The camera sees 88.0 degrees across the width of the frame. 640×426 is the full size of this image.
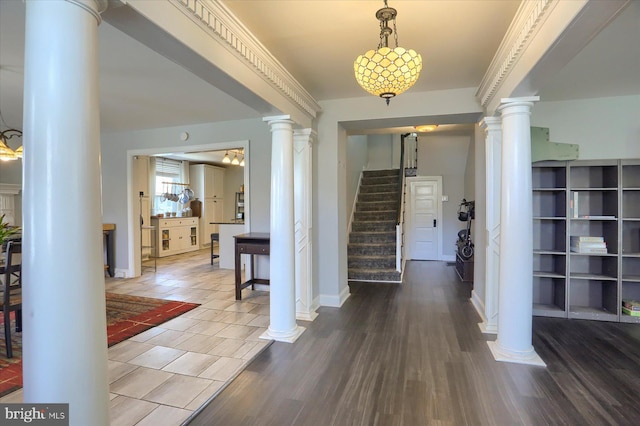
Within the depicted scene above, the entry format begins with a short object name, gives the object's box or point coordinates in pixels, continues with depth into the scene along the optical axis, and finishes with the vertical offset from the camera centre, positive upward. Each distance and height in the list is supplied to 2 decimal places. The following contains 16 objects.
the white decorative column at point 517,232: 2.79 -0.20
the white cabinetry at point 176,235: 8.25 -0.68
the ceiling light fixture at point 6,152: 4.19 +0.76
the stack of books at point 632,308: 3.71 -1.14
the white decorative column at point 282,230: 3.35 -0.21
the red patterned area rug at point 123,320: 2.66 -1.28
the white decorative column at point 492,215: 3.40 -0.07
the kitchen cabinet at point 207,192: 9.80 +0.52
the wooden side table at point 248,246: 4.52 -0.51
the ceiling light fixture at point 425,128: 5.48 +1.35
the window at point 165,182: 8.91 +0.78
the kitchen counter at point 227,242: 6.92 -0.68
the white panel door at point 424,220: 7.96 -0.28
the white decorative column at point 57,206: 1.13 +0.02
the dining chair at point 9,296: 2.87 -0.78
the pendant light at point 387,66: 2.02 +0.89
